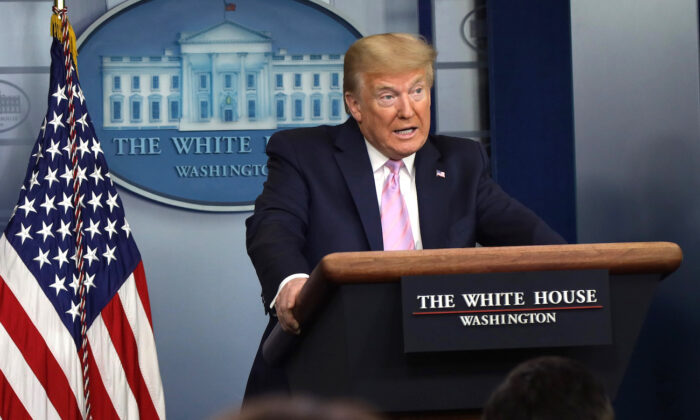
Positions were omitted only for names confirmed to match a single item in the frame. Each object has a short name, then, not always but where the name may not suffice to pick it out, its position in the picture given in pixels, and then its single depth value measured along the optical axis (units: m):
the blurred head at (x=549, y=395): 3.67
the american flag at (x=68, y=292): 7.20
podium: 4.29
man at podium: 5.03
